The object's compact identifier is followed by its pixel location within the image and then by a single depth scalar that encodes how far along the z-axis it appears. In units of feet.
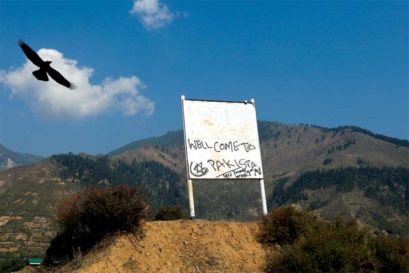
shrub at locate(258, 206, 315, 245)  67.87
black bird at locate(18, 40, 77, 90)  25.94
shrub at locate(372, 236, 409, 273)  63.62
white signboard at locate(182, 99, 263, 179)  74.43
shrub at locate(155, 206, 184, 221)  80.87
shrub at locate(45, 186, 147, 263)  62.08
